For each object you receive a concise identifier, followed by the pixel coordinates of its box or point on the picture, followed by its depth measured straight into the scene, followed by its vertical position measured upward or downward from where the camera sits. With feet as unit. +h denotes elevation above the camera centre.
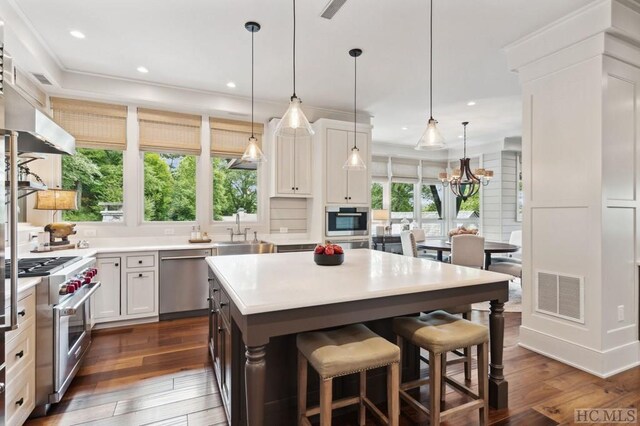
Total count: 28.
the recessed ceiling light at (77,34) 9.72 +5.31
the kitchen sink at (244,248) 13.47 -1.52
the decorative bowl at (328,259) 7.64 -1.11
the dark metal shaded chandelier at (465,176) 18.74 +2.10
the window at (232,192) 15.69 +0.98
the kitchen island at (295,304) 4.78 -1.55
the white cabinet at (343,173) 15.55 +1.86
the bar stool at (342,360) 4.97 -2.31
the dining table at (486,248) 15.76 -1.79
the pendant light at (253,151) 9.37 +1.74
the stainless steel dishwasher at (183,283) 12.73 -2.83
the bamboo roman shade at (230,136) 15.33 +3.62
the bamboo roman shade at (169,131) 14.04 +3.54
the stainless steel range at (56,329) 7.01 -2.68
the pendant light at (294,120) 7.23 +2.04
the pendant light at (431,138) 8.04 +1.80
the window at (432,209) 26.71 +0.23
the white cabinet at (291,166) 15.46 +2.17
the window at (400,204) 25.45 +0.61
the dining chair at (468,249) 14.88 -1.70
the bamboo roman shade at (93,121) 12.78 +3.62
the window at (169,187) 14.51 +1.13
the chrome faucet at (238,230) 15.47 -0.87
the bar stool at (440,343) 5.70 -2.35
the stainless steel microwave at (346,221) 15.47 -0.45
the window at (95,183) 13.30 +1.21
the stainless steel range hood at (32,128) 5.08 +1.58
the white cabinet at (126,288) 11.88 -2.83
